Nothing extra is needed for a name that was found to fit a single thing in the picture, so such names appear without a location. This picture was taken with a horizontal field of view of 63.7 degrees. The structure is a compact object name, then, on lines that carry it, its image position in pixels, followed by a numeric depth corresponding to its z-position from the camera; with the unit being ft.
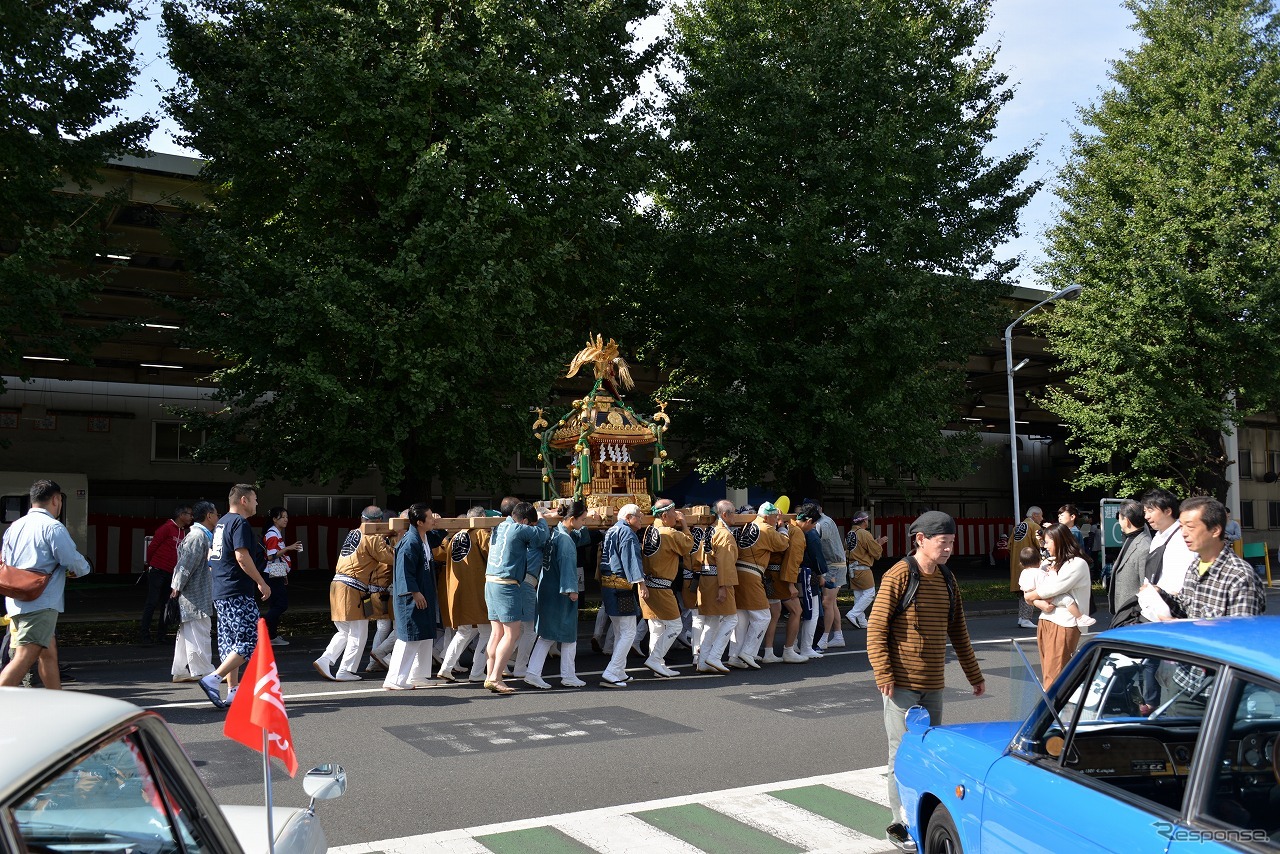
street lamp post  85.92
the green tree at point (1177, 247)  84.89
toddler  24.77
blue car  10.03
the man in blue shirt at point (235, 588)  30.35
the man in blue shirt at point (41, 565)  27.04
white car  6.66
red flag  12.58
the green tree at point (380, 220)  53.72
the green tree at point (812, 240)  68.90
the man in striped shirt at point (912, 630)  18.81
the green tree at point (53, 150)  47.85
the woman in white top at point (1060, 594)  24.67
